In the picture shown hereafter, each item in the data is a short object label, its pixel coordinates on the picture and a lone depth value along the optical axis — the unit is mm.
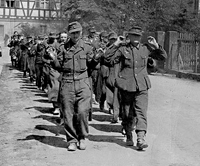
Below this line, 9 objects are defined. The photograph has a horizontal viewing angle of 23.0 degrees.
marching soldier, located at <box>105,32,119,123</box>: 10249
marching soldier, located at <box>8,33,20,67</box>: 26031
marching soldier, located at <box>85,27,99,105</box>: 12289
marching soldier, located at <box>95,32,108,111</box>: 11284
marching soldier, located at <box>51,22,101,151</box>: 7586
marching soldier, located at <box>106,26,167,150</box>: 7656
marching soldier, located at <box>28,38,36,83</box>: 18750
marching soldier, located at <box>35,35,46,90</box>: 15474
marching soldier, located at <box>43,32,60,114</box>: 11327
